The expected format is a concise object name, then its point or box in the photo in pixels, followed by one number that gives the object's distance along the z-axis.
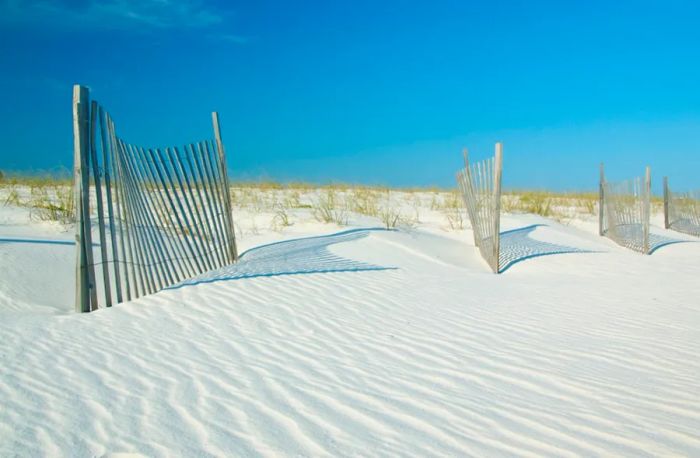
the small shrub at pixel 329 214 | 10.47
